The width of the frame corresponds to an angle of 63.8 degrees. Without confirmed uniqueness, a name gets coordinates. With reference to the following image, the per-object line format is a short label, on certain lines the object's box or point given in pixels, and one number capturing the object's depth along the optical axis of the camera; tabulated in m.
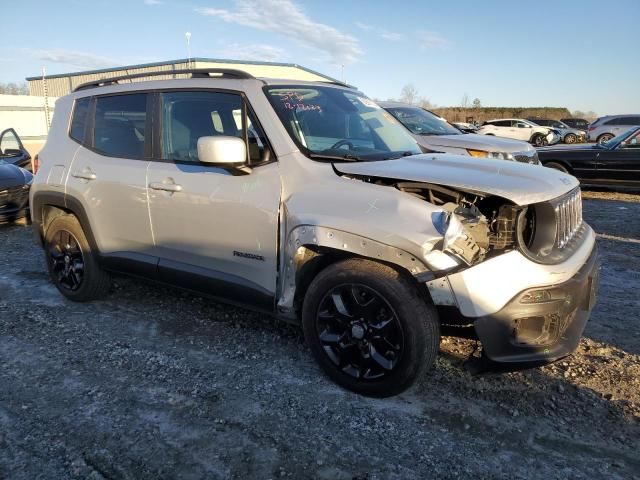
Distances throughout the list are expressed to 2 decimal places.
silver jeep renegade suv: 2.78
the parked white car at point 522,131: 29.36
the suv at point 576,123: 40.06
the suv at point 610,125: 24.59
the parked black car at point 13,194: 7.87
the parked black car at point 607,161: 10.30
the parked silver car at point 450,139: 7.61
